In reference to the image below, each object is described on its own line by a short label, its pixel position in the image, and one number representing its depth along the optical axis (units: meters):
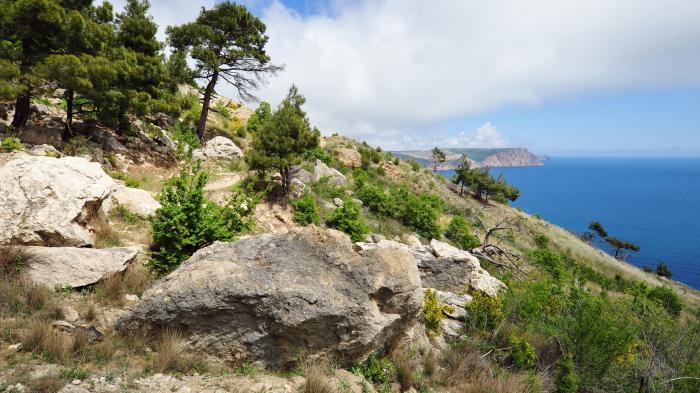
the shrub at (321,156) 22.93
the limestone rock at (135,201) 9.60
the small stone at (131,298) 5.91
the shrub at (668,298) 23.95
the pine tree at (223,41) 18.84
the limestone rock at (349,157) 27.22
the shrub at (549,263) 20.92
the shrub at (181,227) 7.11
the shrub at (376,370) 5.46
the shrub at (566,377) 6.35
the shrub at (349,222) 14.40
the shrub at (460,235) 20.28
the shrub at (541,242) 33.20
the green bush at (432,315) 7.51
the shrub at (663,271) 53.95
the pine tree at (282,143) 14.02
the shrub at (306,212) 13.97
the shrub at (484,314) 7.96
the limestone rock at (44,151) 10.32
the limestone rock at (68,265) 5.50
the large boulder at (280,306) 5.03
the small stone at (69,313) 4.96
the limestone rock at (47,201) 5.94
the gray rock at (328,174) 19.62
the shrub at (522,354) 6.86
